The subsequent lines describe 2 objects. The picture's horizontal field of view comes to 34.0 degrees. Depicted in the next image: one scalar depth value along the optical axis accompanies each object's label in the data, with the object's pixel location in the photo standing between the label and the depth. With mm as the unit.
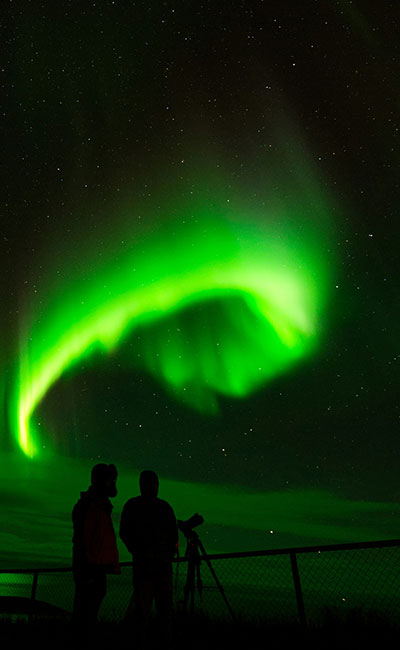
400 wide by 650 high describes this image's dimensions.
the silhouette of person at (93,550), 4754
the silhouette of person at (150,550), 4723
